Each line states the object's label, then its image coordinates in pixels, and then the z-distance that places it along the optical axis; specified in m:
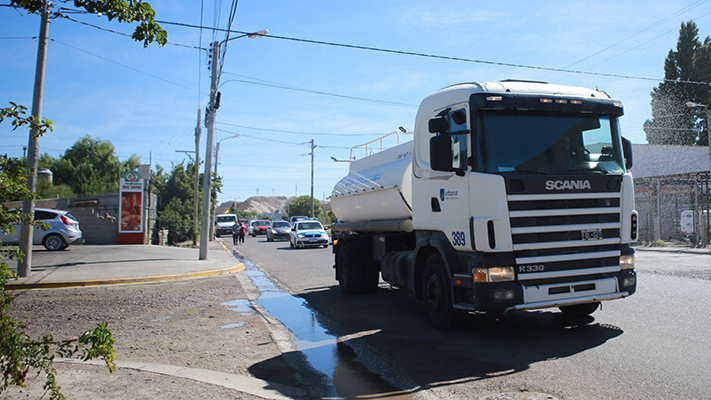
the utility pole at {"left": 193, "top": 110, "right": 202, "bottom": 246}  32.25
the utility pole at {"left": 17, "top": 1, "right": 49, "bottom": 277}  12.79
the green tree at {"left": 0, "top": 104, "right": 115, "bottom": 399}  3.68
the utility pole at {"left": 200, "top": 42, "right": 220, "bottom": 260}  19.89
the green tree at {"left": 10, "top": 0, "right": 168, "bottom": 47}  4.21
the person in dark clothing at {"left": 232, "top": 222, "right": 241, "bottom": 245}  36.53
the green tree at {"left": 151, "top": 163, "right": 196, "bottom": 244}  37.38
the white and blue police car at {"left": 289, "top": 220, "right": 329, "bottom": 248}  29.86
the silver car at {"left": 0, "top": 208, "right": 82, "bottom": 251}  21.98
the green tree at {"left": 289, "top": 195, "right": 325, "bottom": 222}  129.62
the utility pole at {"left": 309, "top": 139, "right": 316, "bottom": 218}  58.91
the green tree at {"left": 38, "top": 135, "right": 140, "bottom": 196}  58.56
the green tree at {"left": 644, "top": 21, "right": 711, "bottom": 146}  50.03
